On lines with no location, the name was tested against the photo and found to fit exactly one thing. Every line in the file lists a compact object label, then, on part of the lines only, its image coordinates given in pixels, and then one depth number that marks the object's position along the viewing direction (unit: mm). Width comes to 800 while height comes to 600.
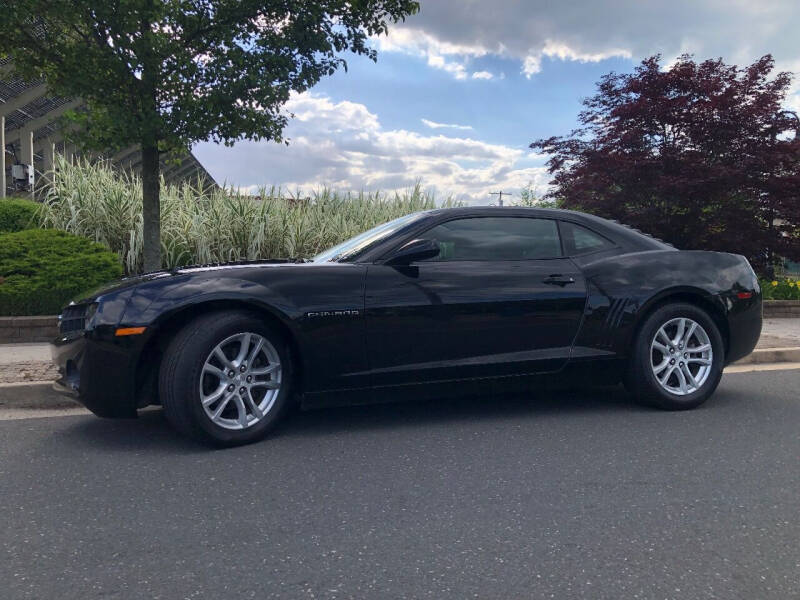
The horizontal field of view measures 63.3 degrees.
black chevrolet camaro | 3588
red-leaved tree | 11117
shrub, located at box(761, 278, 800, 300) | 11695
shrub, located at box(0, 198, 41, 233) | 8836
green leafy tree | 6152
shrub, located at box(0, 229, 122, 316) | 7410
